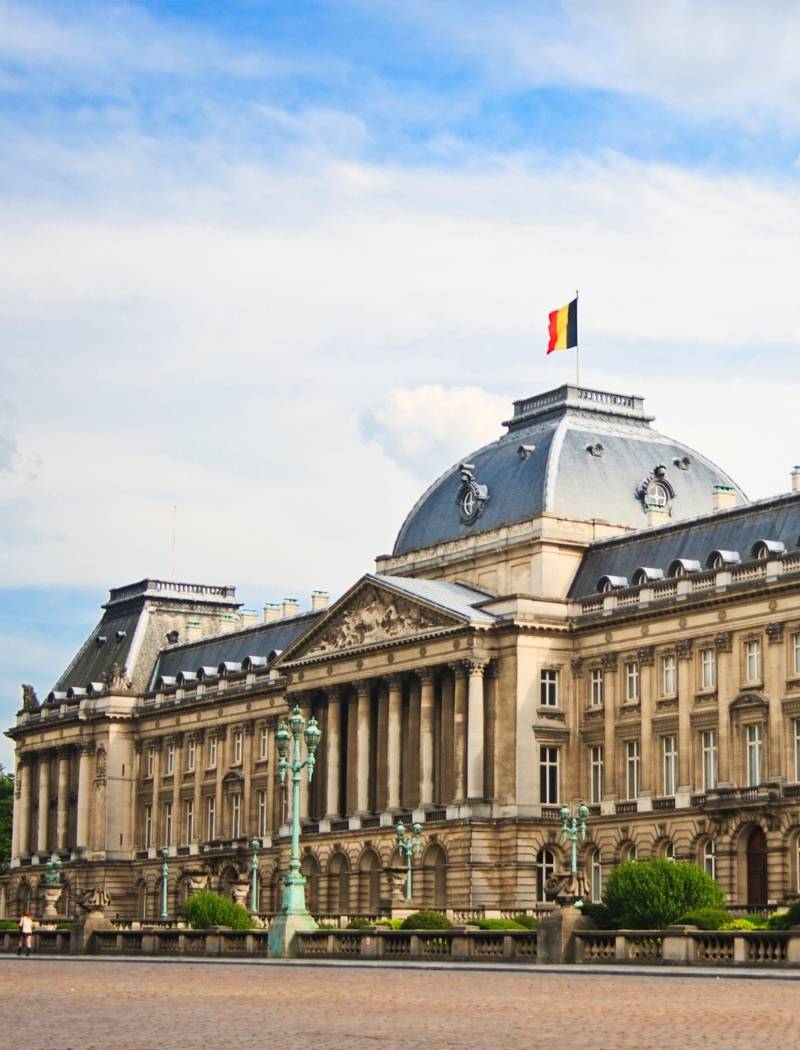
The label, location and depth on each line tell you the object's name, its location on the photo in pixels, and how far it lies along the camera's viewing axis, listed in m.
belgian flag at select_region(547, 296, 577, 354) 110.81
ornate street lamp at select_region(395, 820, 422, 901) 97.62
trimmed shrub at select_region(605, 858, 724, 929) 70.50
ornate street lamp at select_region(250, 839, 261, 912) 113.46
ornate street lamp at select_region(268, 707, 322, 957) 68.62
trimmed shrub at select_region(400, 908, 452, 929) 73.12
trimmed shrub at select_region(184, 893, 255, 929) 84.38
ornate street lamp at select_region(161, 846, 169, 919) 123.00
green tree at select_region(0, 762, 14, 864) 175.50
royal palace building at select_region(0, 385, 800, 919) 93.88
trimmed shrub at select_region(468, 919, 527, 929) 74.88
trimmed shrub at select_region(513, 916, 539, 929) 77.86
